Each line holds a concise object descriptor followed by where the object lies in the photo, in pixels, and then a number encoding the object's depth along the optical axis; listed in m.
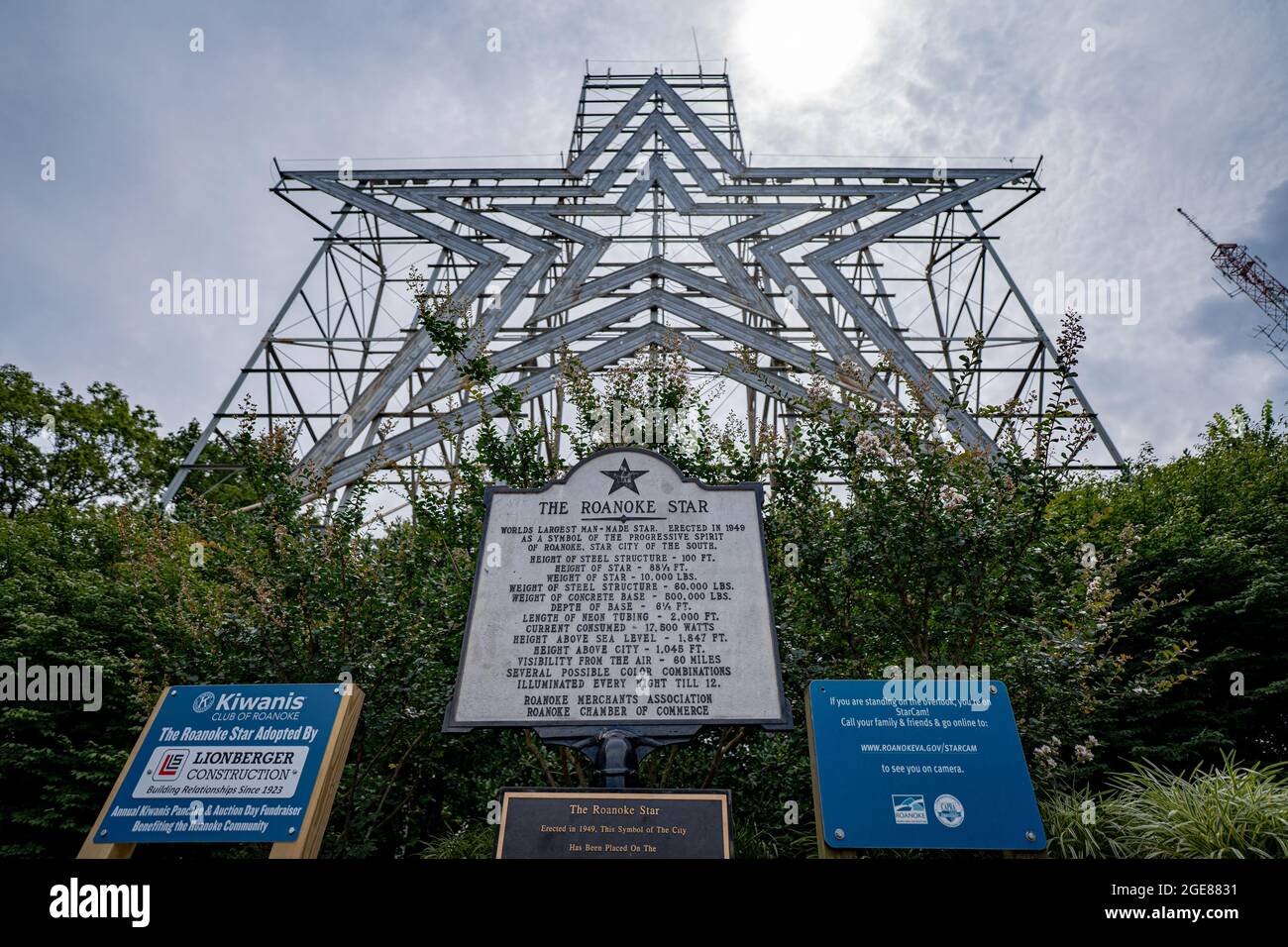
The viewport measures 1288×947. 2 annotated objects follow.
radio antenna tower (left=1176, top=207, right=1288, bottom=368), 40.38
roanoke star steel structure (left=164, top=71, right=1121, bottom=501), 16.38
